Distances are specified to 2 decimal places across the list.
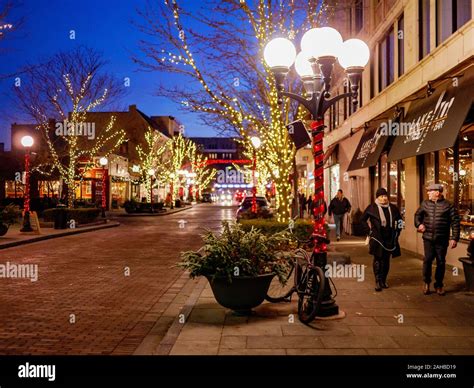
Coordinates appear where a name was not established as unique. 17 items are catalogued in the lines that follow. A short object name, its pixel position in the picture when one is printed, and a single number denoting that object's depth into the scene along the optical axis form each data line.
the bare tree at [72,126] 31.55
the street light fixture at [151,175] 46.51
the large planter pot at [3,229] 20.40
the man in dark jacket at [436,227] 9.36
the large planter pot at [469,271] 9.27
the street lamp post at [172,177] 63.74
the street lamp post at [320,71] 8.05
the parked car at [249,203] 31.66
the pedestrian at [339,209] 19.73
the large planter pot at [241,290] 7.69
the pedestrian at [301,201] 30.73
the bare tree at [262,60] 16.30
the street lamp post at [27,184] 22.83
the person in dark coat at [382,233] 9.91
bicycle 7.33
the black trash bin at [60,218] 25.95
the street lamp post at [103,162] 35.19
